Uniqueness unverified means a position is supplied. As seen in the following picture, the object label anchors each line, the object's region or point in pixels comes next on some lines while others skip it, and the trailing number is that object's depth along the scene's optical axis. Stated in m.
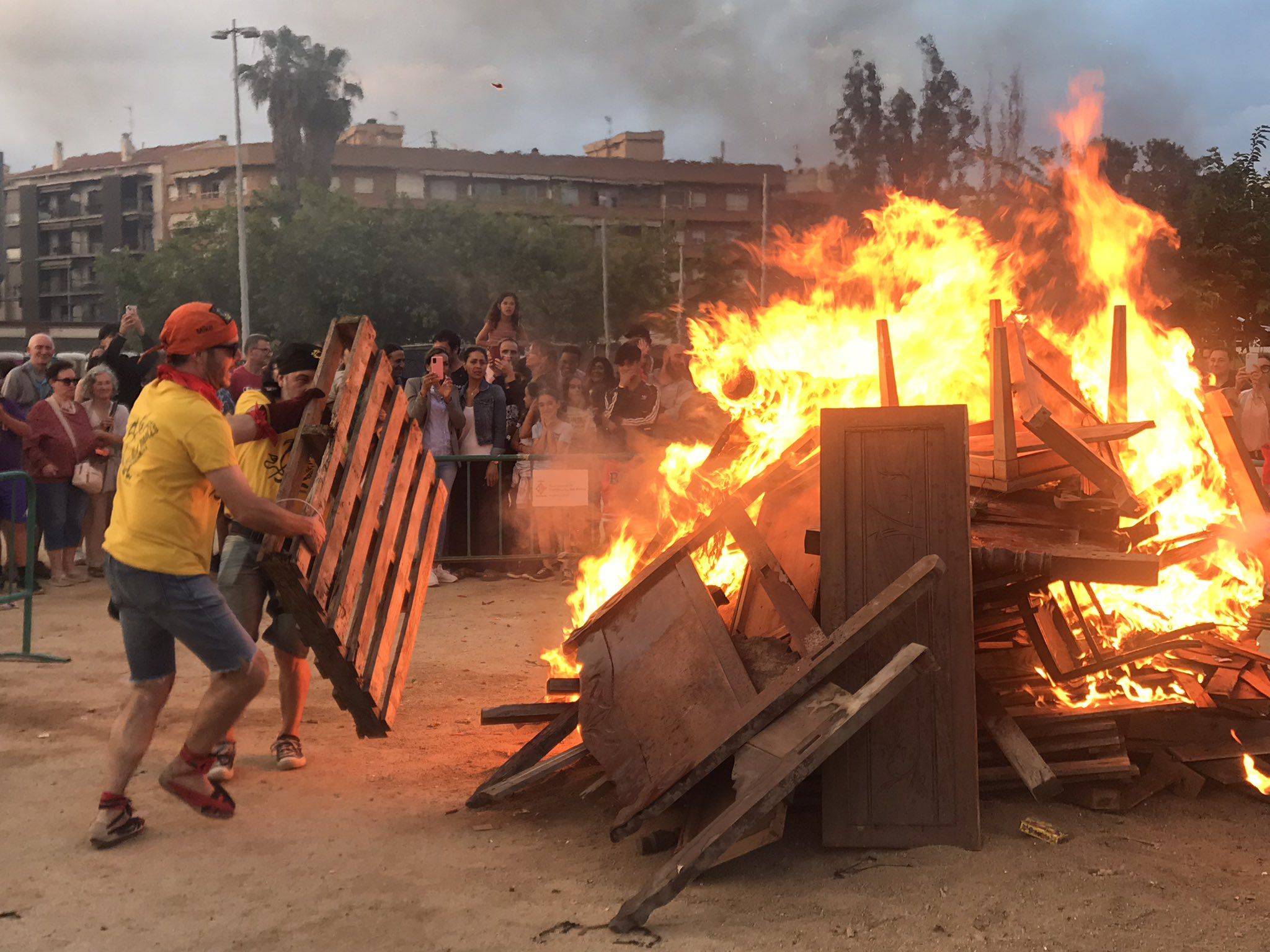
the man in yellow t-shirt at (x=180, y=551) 4.77
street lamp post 42.41
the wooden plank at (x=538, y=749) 5.40
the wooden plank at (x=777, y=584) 4.82
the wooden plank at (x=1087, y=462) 5.45
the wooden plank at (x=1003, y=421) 5.64
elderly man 11.13
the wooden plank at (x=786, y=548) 5.47
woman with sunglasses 10.48
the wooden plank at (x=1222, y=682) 5.35
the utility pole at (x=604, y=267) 47.28
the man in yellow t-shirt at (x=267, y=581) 5.61
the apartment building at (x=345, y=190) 70.12
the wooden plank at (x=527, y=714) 5.95
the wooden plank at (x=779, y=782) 4.03
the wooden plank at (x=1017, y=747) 4.73
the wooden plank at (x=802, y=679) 4.49
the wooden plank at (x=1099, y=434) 5.70
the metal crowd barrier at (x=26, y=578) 7.97
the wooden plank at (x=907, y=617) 4.62
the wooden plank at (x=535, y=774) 5.23
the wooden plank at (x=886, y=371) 6.28
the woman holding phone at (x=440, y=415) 10.91
